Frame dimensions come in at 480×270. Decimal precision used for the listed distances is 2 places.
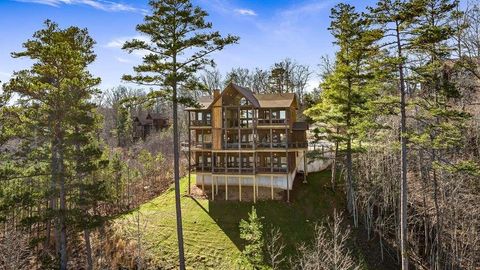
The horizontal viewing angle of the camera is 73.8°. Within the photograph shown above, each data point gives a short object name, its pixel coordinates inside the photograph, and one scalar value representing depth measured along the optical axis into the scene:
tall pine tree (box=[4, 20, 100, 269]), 16.16
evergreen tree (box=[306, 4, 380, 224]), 22.61
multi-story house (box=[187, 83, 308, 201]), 26.62
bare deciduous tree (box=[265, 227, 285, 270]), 20.25
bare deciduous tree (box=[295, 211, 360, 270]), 17.26
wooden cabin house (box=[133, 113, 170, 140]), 62.94
